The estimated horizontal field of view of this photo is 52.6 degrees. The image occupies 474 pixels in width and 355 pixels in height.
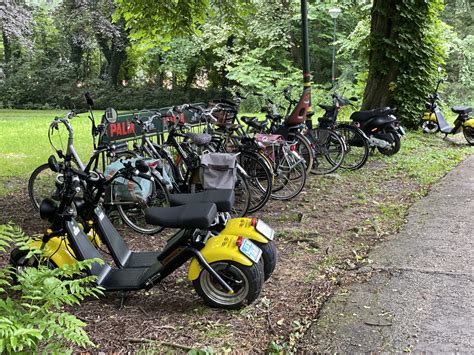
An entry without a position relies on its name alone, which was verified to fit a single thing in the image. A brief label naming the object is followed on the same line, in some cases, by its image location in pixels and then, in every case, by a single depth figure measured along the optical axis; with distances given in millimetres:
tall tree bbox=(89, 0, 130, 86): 16891
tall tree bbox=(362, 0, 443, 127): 10156
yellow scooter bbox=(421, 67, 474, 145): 9781
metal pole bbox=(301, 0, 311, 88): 7879
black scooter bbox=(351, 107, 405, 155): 8141
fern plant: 1690
